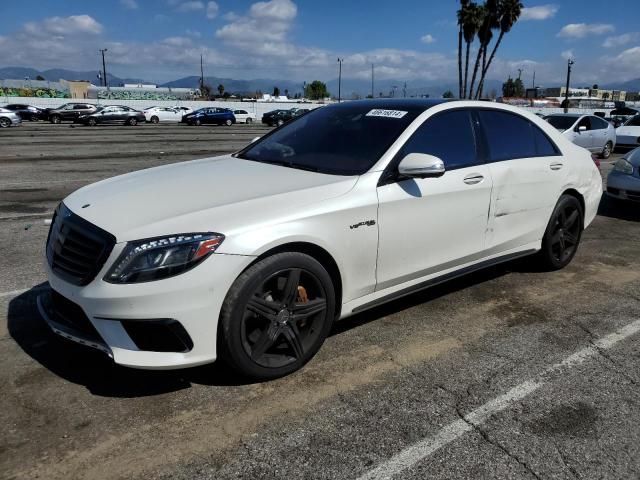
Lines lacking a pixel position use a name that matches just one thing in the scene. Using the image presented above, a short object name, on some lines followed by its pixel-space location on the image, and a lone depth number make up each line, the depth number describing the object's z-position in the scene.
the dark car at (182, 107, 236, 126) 42.25
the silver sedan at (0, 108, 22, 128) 32.29
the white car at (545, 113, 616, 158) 15.21
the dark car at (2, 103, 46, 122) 40.73
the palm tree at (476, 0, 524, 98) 50.84
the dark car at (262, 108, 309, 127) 42.62
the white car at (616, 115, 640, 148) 17.11
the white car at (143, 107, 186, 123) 44.75
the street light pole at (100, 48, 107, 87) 95.07
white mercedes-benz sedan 2.74
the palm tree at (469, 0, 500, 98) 51.34
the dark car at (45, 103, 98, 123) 39.09
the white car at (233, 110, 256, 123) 47.94
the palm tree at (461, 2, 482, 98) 51.16
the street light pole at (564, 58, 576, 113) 72.38
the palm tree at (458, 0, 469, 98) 51.53
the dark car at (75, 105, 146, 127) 38.31
